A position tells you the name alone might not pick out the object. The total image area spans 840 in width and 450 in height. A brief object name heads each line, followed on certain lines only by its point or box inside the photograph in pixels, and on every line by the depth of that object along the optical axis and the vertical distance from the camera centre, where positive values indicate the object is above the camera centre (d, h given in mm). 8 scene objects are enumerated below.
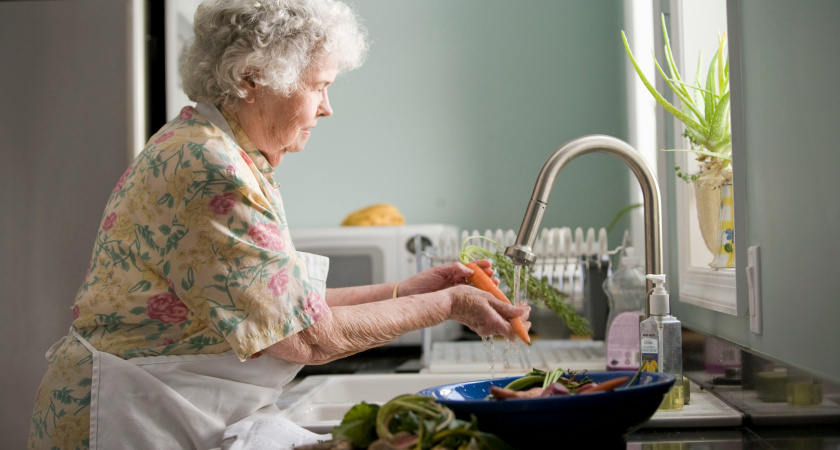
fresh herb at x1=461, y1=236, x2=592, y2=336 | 1630 -132
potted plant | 1280 +176
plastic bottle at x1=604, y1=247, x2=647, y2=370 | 1459 -156
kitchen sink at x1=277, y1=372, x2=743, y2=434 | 995 -291
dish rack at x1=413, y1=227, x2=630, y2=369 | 1827 -63
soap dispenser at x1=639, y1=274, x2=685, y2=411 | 1037 -147
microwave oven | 2064 -26
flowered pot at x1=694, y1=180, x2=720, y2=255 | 1351 +48
